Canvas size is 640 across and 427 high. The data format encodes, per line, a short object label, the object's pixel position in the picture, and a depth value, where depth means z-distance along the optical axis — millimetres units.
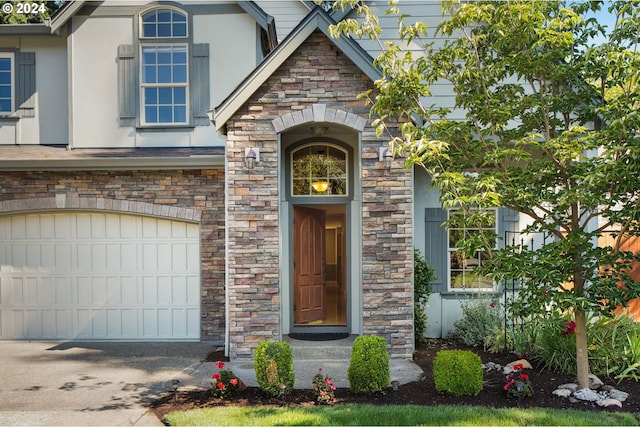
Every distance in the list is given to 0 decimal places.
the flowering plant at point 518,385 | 5852
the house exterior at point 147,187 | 9445
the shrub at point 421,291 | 8883
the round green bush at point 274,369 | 5949
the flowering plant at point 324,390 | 5801
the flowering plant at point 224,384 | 6027
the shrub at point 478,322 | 8805
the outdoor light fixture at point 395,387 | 5629
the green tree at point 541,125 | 5559
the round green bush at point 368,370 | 6004
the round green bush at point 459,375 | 5887
